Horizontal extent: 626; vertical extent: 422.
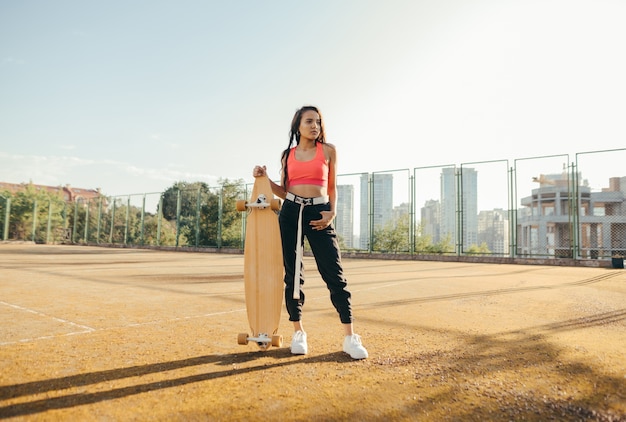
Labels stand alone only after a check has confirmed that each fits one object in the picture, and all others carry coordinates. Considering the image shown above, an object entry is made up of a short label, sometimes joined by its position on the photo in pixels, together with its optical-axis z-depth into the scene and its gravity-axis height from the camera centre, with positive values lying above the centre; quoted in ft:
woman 9.04 +0.38
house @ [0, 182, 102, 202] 210.59 +25.64
